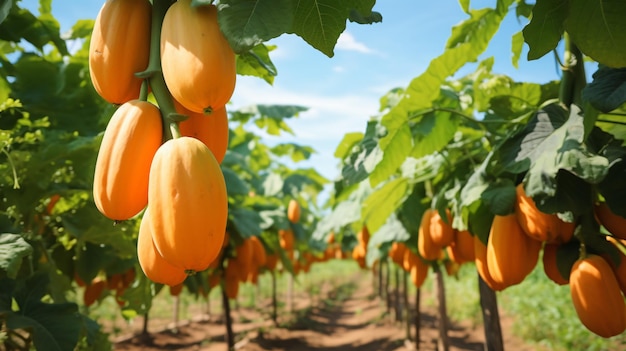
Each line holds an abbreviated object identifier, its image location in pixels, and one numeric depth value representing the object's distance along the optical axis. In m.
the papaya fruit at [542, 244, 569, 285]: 1.54
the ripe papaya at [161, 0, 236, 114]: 0.66
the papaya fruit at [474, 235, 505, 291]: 1.64
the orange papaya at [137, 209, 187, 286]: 0.70
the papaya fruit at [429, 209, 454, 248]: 2.36
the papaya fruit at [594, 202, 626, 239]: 1.37
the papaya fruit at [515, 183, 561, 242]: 1.40
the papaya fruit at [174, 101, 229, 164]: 0.76
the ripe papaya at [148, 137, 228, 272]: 0.61
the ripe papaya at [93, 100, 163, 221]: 0.66
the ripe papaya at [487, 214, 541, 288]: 1.47
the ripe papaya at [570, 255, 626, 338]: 1.29
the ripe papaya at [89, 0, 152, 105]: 0.74
